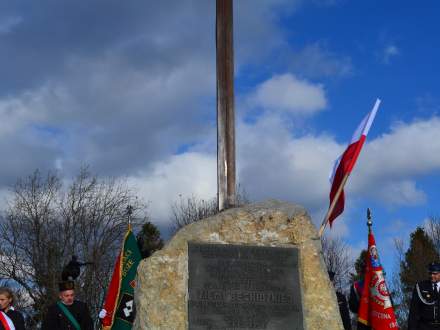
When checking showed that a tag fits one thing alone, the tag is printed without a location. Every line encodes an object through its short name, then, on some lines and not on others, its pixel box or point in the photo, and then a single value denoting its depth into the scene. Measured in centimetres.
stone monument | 652
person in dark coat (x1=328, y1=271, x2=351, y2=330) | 998
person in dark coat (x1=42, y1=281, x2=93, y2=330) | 693
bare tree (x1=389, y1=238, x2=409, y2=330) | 2706
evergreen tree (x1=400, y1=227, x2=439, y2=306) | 2929
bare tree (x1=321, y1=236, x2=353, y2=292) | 3060
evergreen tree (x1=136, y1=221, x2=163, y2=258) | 3051
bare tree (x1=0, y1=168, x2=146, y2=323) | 2344
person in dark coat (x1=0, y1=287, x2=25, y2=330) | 690
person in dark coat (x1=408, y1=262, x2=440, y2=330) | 834
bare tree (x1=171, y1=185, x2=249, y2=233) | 2807
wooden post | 789
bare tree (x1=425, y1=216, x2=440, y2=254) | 3275
